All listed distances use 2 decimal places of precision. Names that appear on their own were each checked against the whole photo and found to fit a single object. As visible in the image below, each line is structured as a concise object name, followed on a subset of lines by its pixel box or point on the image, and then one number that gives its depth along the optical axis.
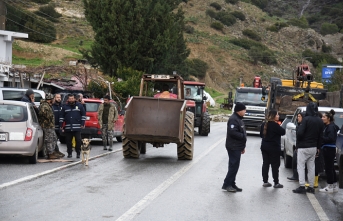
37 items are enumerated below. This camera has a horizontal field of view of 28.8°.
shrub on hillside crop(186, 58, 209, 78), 94.01
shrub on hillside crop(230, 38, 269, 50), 116.06
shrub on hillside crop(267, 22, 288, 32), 132.50
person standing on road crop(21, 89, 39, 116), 19.84
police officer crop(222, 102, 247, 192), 13.36
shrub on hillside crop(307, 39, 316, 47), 128.00
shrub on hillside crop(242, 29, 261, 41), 125.62
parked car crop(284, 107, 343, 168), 17.75
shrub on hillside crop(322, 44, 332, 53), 128.25
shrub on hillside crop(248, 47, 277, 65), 110.12
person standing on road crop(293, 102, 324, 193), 13.42
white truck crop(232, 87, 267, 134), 36.59
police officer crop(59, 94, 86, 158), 18.61
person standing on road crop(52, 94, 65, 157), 20.34
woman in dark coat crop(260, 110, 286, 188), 13.96
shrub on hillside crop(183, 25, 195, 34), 109.72
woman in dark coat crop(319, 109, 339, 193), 14.08
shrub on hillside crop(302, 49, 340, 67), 116.50
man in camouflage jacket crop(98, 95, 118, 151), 21.88
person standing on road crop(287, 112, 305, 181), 15.40
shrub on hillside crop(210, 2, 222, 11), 134.00
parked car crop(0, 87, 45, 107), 24.77
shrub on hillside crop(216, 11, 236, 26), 126.88
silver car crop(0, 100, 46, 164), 16.62
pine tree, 49.03
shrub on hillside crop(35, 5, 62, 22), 97.44
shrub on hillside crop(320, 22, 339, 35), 144.00
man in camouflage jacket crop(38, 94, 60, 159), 18.12
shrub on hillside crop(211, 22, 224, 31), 121.44
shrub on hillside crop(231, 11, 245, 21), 131.81
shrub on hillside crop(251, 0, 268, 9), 155.88
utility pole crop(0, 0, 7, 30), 45.76
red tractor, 32.50
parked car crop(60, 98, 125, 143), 24.17
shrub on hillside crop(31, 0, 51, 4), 106.06
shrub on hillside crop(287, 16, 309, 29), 140.12
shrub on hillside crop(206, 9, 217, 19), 127.50
